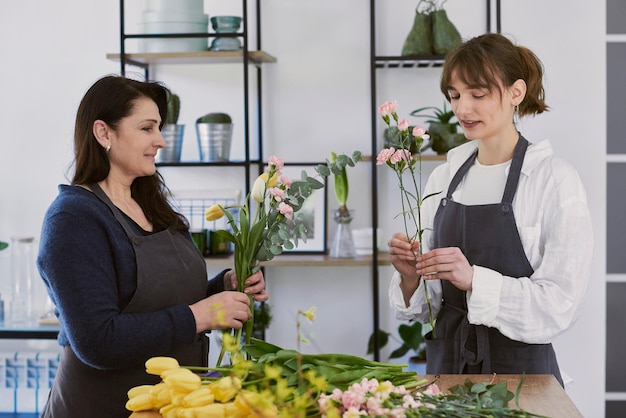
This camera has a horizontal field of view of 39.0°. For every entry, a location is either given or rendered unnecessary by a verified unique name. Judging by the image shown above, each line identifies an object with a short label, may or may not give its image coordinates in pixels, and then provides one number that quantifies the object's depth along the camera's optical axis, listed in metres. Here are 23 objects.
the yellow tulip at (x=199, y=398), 1.62
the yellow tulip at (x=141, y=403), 1.78
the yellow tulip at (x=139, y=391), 1.81
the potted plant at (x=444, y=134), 3.93
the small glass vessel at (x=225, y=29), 4.04
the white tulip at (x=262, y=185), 2.26
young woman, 2.30
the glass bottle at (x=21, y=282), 4.35
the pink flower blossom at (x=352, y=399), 1.54
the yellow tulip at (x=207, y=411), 1.59
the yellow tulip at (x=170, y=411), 1.68
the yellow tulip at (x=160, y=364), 1.73
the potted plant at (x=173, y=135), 4.05
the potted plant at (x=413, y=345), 4.09
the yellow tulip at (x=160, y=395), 1.71
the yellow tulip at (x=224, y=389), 1.60
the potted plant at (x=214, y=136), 4.09
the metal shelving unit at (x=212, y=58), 4.00
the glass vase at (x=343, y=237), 4.14
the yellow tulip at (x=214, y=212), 2.34
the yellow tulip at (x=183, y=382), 1.66
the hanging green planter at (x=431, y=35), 3.94
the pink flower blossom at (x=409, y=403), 1.55
